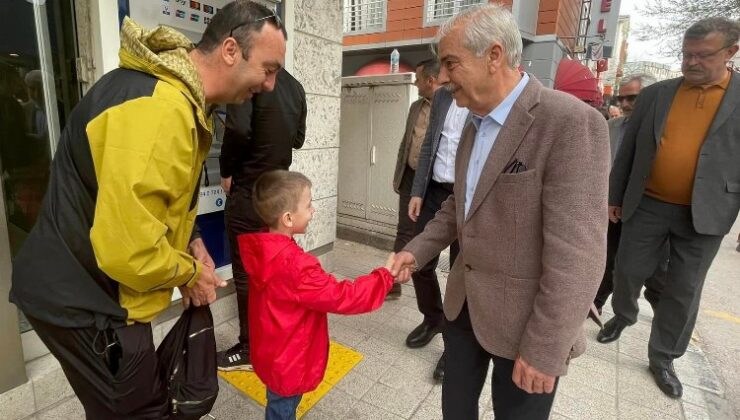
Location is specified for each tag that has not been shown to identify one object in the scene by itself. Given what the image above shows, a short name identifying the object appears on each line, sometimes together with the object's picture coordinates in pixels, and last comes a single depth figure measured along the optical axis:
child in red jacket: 1.63
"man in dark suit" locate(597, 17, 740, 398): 2.46
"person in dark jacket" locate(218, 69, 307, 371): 2.41
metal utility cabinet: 5.13
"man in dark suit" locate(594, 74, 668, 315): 3.10
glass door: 2.10
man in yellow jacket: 1.07
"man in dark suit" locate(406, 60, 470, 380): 2.82
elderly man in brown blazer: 1.21
